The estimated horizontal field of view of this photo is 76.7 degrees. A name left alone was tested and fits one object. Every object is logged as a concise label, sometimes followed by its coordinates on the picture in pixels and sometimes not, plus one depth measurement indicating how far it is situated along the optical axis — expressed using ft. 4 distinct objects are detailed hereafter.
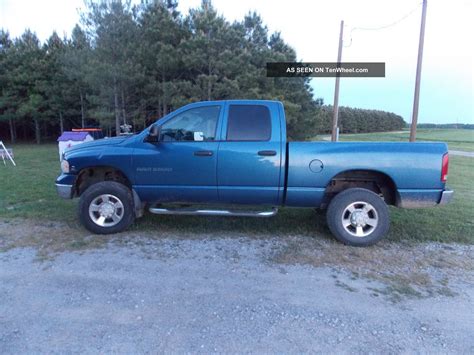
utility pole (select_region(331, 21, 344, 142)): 49.66
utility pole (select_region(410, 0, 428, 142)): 39.47
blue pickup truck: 13.11
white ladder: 38.22
